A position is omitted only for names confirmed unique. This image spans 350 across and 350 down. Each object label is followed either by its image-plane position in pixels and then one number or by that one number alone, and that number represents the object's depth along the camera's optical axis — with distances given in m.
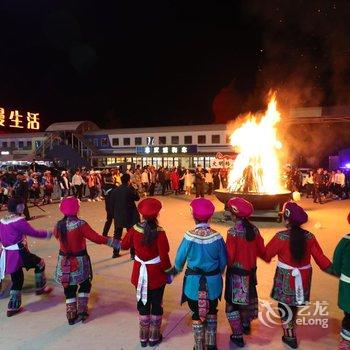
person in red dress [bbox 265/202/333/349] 4.10
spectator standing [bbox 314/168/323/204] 16.72
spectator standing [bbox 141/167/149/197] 19.83
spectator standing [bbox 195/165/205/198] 17.38
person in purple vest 5.25
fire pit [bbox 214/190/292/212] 11.13
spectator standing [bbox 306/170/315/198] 18.08
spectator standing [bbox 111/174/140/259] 7.96
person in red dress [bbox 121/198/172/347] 4.27
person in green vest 3.87
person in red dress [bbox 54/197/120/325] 4.77
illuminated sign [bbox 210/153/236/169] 23.91
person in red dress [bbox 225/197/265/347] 4.21
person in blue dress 3.98
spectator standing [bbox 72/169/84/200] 17.77
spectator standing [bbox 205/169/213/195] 20.90
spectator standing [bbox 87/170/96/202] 17.95
